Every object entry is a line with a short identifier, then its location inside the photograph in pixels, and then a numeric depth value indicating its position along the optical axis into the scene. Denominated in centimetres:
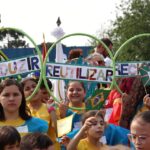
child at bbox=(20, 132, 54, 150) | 361
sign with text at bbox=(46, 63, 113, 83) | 616
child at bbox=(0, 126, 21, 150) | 385
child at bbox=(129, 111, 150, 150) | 329
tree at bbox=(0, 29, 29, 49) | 4290
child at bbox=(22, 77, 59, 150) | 546
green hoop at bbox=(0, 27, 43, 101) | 583
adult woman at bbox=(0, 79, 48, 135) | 496
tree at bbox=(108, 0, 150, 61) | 2886
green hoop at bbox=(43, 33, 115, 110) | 604
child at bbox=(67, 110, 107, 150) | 462
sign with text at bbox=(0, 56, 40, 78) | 626
